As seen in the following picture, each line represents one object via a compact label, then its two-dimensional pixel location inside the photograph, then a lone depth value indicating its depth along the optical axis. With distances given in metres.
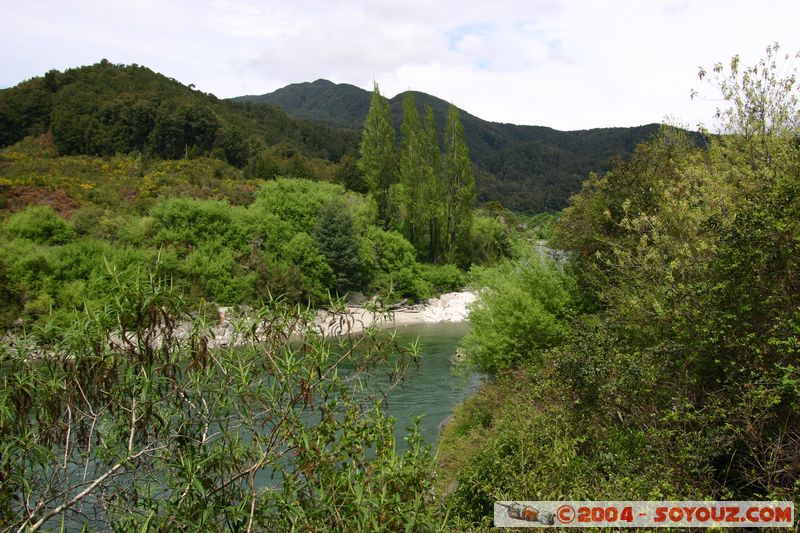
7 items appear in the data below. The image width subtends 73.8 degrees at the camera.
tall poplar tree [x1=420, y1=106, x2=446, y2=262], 38.28
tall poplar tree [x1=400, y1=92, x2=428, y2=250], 38.31
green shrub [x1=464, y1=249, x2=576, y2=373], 15.03
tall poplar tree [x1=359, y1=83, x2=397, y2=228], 38.88
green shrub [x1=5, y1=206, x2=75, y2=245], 26.39
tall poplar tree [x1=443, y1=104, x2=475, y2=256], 38.94
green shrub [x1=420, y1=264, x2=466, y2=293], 38.03
